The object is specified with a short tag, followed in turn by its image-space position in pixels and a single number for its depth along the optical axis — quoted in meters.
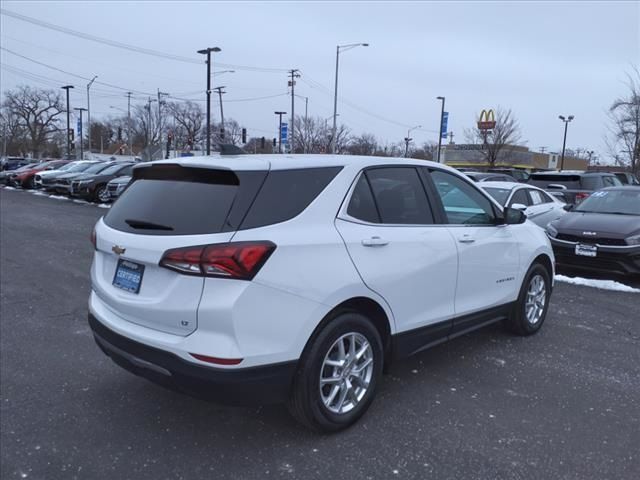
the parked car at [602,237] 7.46
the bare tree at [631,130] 24.01
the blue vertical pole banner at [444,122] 44.59
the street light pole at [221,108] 34.66
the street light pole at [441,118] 43.54
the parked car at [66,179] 22.19
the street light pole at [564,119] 46.17
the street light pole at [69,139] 54.51
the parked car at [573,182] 14.43
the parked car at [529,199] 10.12
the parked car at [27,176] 28.69
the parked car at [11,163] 41.09
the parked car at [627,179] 19.78
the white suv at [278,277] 2.72
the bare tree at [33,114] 88.31
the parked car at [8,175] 30.06
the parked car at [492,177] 18.41
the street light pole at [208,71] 29.00
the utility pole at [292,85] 44.78
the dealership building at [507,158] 54.19
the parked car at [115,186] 18.57
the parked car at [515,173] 28.73
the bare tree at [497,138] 46.56
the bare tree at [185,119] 86.94
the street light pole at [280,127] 40.02
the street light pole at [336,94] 33.00
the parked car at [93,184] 20.23
